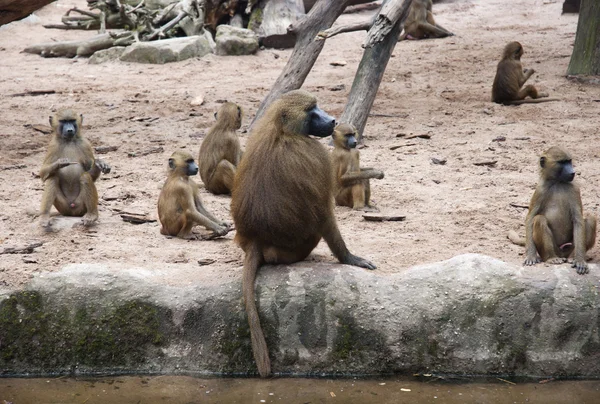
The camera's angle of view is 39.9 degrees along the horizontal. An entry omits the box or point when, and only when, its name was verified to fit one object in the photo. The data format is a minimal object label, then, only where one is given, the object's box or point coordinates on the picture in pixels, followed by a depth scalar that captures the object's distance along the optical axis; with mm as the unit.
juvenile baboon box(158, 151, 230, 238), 7773
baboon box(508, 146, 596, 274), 6574
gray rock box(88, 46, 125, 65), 16484
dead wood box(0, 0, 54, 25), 10234
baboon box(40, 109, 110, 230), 7965
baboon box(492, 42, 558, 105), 12430
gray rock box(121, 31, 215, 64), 16234
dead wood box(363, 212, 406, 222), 8273
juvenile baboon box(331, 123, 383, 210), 8727
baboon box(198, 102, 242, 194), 9258
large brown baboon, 5965
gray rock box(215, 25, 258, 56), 16688
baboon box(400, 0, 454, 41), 17531
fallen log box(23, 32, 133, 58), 16984
